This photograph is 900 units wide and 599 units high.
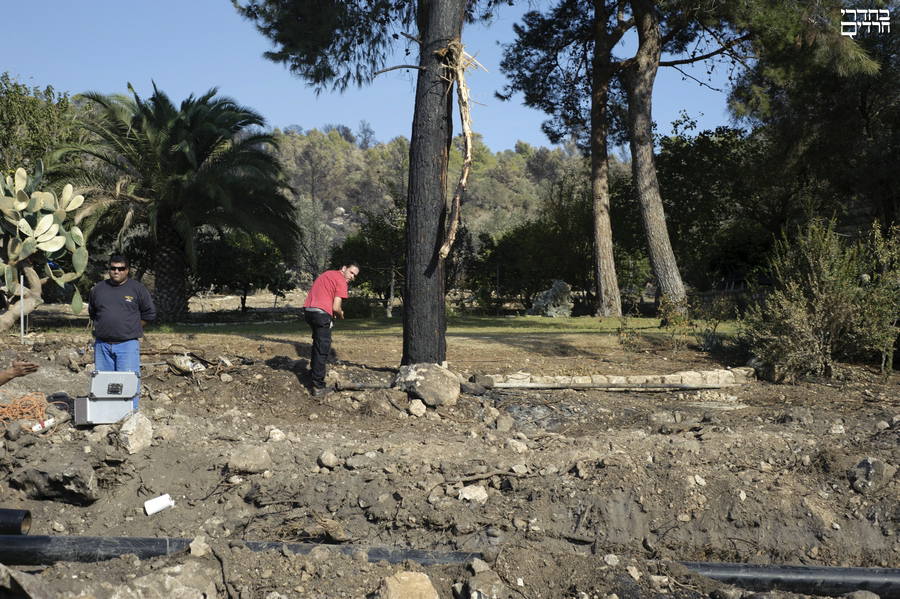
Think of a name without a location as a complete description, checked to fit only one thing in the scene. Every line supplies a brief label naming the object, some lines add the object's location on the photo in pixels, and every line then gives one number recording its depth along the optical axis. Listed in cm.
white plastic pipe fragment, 453
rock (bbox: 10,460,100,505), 459
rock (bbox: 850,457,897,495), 449
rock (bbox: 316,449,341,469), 496
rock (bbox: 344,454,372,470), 495
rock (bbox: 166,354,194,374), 689
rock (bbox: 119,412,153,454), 509
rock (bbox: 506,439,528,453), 545
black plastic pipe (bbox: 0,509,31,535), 397
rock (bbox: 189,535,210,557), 371
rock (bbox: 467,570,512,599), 341
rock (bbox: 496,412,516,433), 615
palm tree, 1561
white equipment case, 544
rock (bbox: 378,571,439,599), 338
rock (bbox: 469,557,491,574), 361
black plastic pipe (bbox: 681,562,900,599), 366
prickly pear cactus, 843
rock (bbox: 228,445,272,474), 487
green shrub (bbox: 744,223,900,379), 789
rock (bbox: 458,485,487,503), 450
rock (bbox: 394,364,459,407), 642
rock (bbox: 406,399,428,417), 627
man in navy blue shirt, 589
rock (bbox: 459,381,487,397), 684
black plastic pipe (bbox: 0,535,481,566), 376
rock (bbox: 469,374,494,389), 709
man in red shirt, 663
